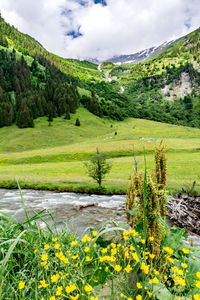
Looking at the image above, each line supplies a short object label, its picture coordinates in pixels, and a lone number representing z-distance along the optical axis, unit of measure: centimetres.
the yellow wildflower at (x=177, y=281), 194
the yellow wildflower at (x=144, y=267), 217
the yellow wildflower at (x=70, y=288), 189
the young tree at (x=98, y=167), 2003
